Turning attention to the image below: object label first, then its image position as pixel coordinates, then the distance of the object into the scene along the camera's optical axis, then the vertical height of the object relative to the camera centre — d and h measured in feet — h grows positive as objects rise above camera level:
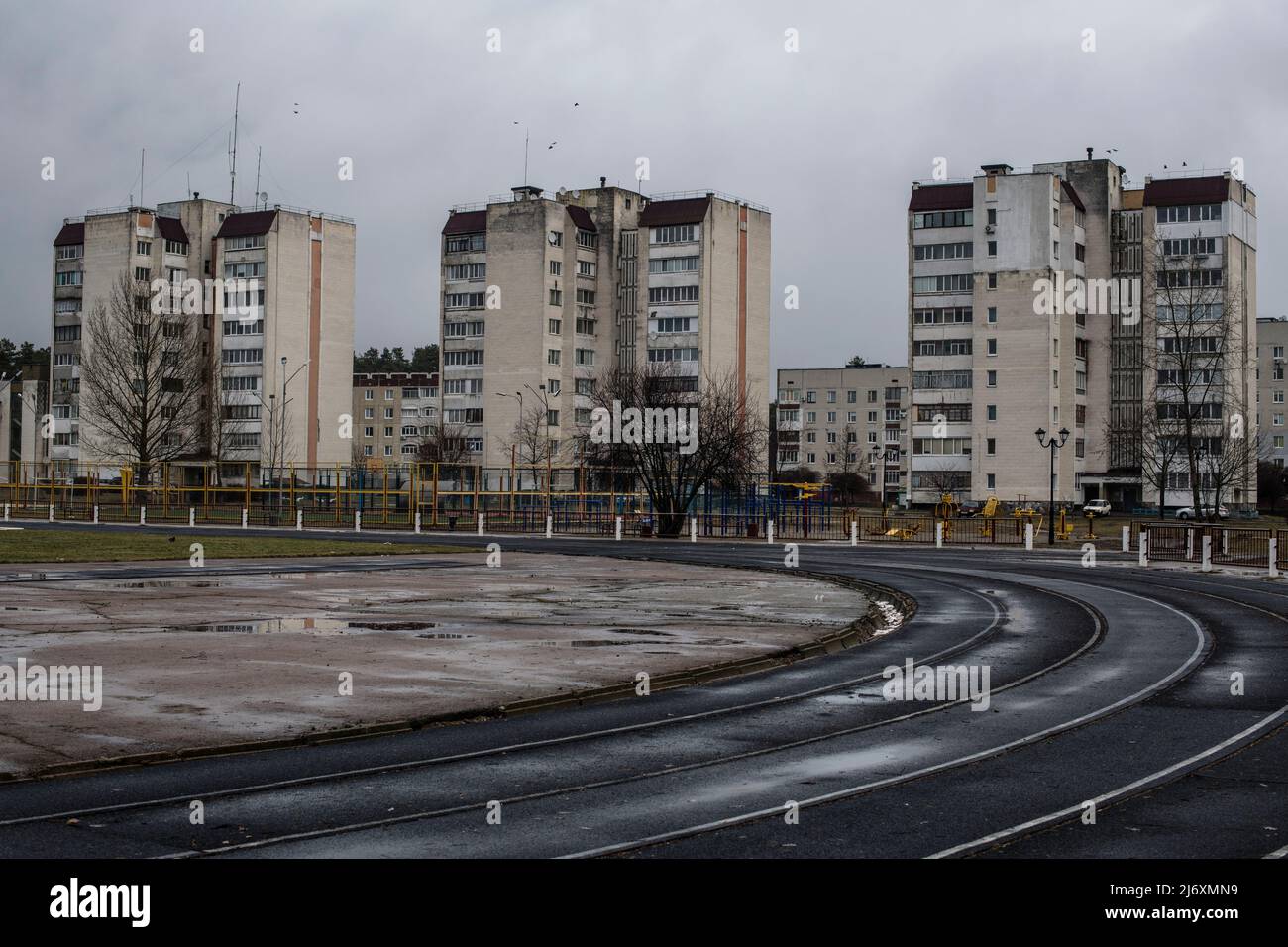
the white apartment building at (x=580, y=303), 379.35 +52.11
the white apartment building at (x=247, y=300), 403.13 +55.29
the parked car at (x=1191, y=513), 279.75 -4.67
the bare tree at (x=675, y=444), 205.26 +6.65
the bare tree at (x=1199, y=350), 313.73 +34.58
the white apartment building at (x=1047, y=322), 335.47 +42.59
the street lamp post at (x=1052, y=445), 185.60 +6.66
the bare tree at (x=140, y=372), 278.67 +25.06
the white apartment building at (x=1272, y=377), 485.97 +40.93
